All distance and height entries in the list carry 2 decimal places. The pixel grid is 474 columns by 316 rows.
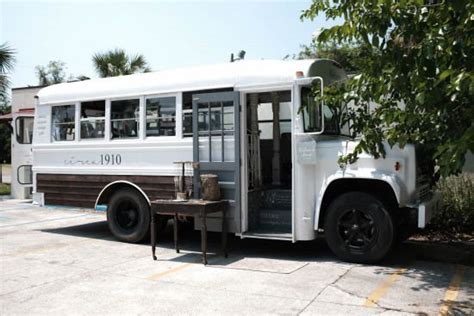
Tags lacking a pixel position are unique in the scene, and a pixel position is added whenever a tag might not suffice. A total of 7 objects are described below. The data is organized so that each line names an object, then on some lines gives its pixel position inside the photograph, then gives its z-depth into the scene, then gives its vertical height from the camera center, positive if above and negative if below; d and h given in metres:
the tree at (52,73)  48.45 +7.92
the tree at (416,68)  4.35 +0.80
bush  9.06 -1.01
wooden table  7.14 -0.74
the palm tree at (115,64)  18.17 +3.25
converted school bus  6.87 +0.02
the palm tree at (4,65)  16.93 +3.06
